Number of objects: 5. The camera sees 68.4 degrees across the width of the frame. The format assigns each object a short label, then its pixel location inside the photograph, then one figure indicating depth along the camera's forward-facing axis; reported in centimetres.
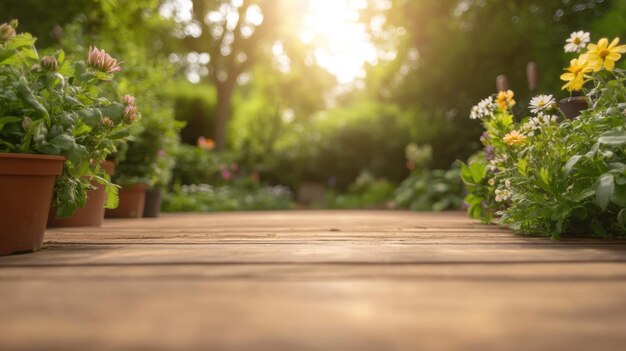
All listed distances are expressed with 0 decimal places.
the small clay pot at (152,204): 373
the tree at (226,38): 995
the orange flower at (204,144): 625
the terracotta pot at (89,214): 250
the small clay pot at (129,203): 344
